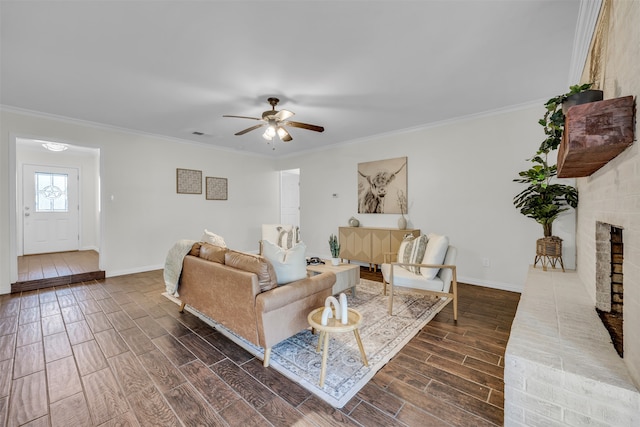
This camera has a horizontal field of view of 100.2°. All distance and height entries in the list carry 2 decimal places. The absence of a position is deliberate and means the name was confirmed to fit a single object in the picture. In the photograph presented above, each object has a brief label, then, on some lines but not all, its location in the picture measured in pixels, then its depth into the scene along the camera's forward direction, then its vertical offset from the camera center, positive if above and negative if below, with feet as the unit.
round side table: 5.93 -2.59
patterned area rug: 6.03 -3.83
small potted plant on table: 11.71 -1.79
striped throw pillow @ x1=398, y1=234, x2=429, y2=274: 10.27 -1.58
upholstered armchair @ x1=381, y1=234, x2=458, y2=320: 9.47 -2.21
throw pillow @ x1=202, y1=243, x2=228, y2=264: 8.24 -1.34
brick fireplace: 3.60 -2.28
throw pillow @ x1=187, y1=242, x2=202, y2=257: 9.34 -1.38
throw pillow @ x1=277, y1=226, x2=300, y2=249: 15.88 -1.56
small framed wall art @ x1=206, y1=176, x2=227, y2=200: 19.49 +1.68
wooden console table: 14.89 -1.83
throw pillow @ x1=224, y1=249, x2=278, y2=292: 6.88 -1.50
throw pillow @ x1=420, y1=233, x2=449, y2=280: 9.70 -1.58
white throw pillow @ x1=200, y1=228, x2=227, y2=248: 10.03 -1.10
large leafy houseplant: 9.38 +0.51
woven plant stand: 9.78 -1.39
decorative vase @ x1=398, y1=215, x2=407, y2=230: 15.17 -0.66
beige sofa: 6.70 -2.32
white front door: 19.63 +0.10
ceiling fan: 10.59 +3.69
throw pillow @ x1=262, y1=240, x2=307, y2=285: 7.48 -1.40
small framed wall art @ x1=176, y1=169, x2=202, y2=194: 18.01 +2.04
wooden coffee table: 10.67 -2.58
